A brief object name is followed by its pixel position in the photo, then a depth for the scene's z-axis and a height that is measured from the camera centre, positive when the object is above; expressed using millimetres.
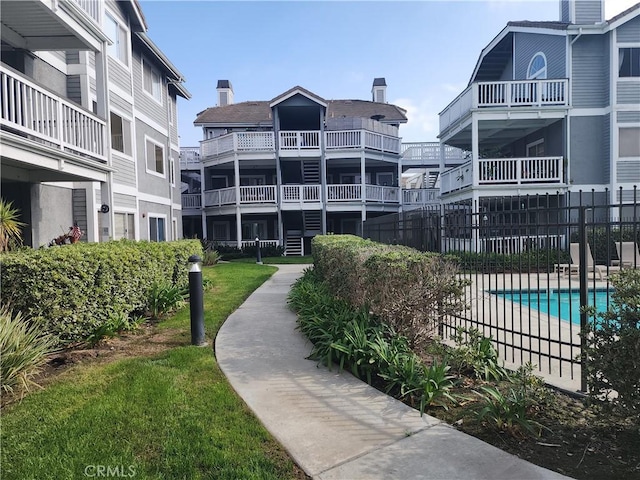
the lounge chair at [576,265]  13066 -1368
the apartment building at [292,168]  24016 +4187
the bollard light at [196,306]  5914 -1069
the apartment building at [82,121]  7863 +2702
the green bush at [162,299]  7656 -1290
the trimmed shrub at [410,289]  5141 -786
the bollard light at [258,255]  20891 -1242
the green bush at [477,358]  4605 -1518
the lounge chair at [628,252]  13055 -907
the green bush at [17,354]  4121 -1252
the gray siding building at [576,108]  16984 +4917
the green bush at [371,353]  4121 -1493
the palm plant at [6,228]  7130 +133
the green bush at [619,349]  2943 -944
